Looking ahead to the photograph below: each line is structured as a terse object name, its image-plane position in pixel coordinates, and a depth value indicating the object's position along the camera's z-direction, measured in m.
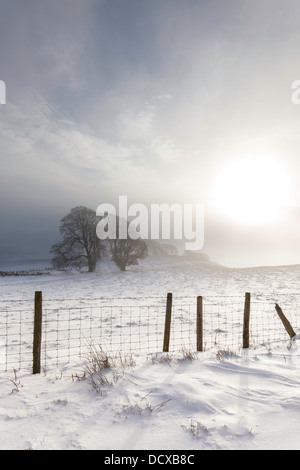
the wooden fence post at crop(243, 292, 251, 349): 7.70
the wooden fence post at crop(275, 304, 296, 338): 8.63
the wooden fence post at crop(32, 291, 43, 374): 5.67
